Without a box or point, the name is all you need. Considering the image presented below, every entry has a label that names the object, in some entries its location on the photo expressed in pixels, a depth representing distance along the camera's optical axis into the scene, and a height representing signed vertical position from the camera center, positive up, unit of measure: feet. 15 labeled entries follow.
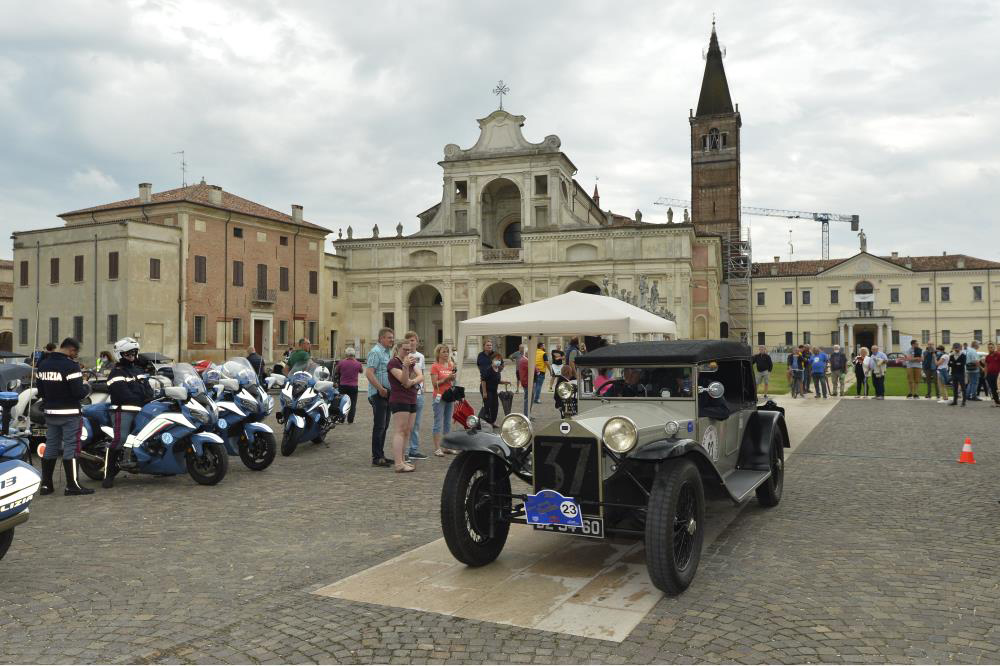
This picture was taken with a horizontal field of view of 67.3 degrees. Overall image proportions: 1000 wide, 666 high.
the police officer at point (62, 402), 25.02 -1.55
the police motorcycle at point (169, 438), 27.04 -3.03
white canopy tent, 40.50 +1.83
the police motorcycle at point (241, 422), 30.83 -2.79
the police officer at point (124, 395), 26.99 -1.43
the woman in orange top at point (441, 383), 35.63 -1.41
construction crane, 464.65 +81.96
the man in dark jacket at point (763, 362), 48.12 -0.75
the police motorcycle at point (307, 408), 35.70 -2.68
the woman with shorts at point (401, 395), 30.01 -1.69
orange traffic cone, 31.50 -4.45
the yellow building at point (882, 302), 238.07 +15.82
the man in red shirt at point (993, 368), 59.82 -1.48
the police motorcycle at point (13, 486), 15.66 -2.76
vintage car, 15.39 -2.44
